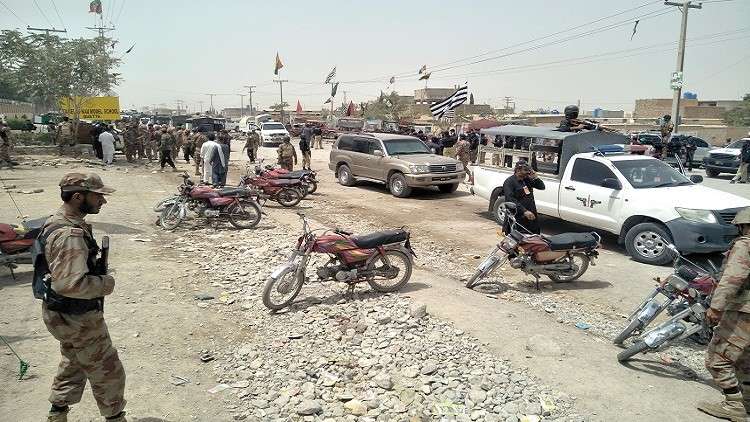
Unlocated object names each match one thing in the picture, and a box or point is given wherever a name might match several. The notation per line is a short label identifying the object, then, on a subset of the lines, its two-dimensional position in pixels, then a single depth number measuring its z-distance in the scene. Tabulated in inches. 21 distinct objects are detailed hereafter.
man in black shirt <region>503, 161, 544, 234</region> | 276.1
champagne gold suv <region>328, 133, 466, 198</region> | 533.6
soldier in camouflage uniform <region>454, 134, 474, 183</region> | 726.5
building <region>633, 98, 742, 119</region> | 2094.1
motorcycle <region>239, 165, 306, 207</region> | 475.8
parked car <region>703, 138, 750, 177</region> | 731.4
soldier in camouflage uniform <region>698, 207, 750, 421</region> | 134.4
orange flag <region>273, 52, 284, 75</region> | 1801.2
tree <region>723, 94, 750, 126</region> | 1866.1
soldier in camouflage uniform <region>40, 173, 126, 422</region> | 116.6
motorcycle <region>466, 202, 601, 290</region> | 247.4
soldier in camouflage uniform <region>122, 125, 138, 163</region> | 843.4
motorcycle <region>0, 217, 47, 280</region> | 252.2
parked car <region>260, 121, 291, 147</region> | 1296.8
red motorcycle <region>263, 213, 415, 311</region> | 226.7
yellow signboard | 1002.3
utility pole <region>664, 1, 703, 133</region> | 842.2
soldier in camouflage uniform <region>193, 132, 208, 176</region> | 678.5
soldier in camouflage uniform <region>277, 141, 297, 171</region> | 595.5
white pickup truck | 279.6
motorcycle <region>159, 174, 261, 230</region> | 382.9
